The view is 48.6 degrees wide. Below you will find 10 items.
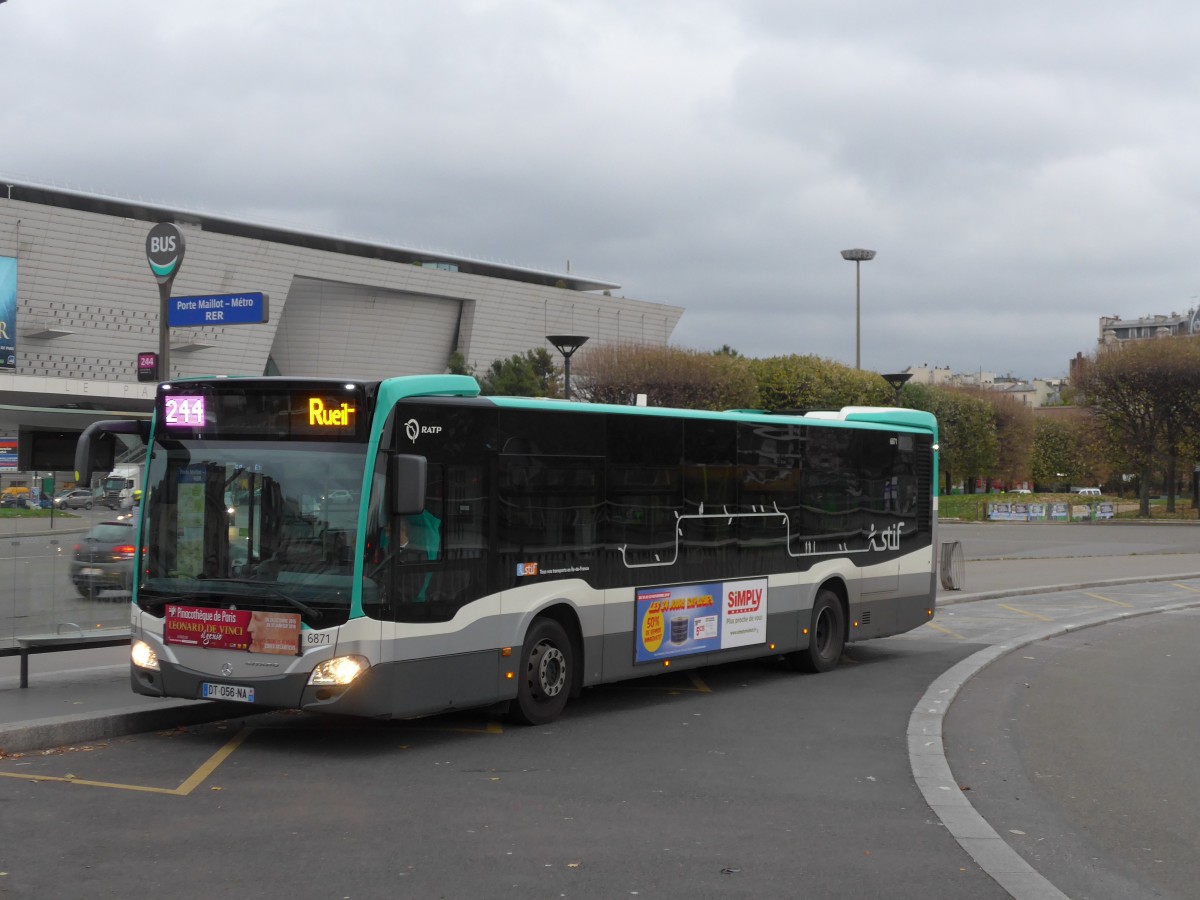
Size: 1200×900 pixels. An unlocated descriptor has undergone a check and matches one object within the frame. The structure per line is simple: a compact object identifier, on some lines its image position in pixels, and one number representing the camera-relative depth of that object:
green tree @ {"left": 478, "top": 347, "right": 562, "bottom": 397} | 77.88
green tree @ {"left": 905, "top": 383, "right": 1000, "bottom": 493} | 91.69
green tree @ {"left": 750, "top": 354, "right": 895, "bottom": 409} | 68.94
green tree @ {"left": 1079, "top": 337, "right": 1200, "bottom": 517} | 63.78
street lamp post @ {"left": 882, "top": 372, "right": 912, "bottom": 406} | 36.56
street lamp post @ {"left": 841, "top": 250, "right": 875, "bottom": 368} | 51.62
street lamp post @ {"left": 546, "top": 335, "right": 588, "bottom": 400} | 24.09
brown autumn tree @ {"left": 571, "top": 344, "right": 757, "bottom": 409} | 61.75
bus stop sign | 14.09
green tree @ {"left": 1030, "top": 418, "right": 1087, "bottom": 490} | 107.81
